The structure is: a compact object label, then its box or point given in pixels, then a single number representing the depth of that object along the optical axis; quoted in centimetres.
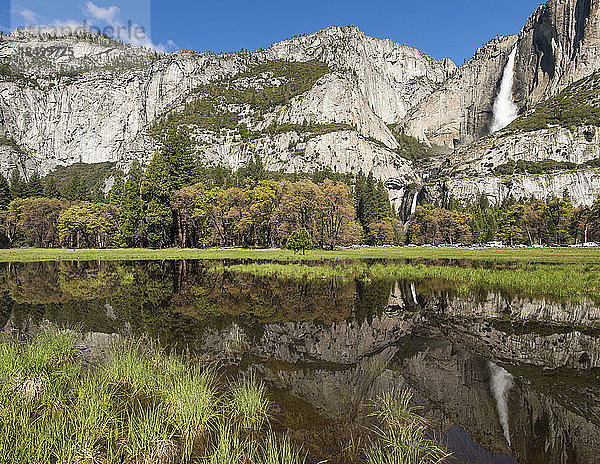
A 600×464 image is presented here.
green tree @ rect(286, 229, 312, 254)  5181
